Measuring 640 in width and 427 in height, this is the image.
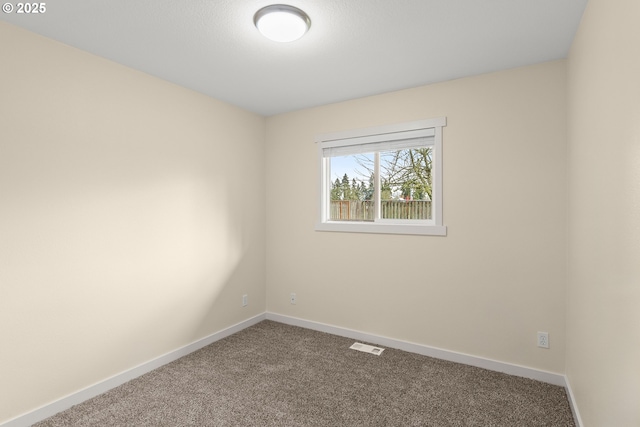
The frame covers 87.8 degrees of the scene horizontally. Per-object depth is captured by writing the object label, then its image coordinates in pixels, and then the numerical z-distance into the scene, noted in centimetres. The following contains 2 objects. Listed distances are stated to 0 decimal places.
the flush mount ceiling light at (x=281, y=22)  187
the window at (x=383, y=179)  306
